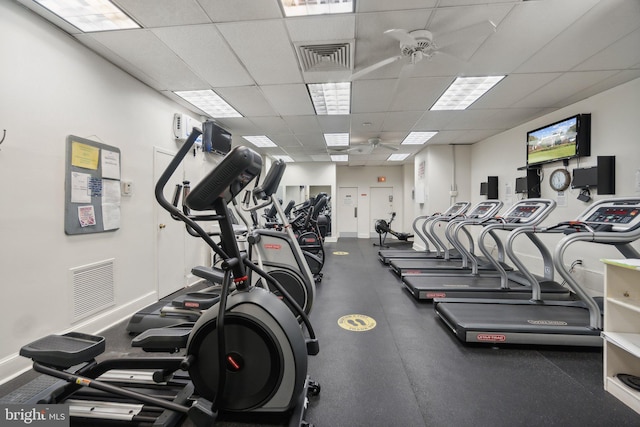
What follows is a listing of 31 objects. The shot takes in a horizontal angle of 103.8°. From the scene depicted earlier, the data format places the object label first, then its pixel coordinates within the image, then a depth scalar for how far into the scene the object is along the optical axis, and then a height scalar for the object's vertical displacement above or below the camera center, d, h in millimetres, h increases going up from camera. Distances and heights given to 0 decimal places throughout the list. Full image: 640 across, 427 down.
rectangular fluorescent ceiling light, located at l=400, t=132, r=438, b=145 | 5543 +1702
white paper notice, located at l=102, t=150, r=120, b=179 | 2602 +496
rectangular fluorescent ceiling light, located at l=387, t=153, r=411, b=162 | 7777 +1734
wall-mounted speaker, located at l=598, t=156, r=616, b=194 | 3195 +477
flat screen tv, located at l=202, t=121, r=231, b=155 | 4344 +1291
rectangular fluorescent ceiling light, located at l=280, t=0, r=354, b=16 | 1963 +1626
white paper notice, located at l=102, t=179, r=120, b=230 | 2609 +71
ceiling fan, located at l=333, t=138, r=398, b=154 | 5947 +1634
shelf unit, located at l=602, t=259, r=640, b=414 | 1677 -762
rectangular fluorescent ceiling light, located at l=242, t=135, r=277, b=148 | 5688 +1677
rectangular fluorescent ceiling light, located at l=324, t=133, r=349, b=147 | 5505 +1664
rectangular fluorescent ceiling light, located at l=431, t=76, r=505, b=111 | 3176 +1656
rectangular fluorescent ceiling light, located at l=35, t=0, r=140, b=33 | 1953 +1617
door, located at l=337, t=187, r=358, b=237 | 9898 +22
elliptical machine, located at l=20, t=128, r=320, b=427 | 1259 -739
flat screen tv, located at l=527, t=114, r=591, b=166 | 3500 +1078
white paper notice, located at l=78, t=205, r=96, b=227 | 2375 -50
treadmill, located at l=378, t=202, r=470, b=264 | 4959 -993
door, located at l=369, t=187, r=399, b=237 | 9844 +218
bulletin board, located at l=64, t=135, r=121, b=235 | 2285 +235
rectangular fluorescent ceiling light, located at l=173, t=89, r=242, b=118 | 3494 +1645
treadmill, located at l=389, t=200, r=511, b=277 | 4133 -1012
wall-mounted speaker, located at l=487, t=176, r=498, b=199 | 5414 +509
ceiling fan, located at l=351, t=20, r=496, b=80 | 2137 +1553
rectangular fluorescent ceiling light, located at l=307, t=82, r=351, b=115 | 3320 +1650
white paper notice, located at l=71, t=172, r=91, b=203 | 2301 +216
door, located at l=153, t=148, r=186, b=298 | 3393 -469
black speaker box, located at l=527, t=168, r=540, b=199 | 4363 +483
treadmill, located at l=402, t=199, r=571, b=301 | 3062 -1039
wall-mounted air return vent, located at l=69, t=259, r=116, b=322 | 2334 -770
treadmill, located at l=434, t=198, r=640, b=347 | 2182 -1048
